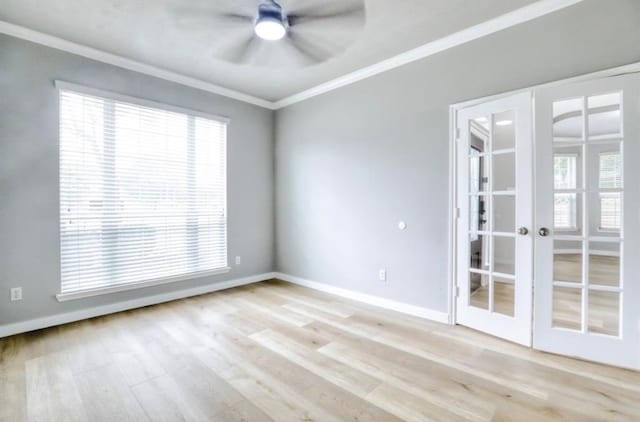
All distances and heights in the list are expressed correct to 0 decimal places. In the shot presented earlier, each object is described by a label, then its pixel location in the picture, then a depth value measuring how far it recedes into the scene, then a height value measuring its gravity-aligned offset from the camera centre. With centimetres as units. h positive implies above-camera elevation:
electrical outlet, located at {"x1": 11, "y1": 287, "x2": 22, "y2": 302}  272 -78
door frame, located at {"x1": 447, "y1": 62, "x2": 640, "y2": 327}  288 -2
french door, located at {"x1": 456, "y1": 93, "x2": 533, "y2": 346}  248 -9
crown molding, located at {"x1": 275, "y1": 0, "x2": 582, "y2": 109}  235 +159
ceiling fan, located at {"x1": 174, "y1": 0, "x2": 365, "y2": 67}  228 +159
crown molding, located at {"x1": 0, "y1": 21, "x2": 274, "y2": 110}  271 +161
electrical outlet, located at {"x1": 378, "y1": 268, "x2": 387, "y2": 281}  344 -77
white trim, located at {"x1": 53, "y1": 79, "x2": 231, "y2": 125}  295 +122
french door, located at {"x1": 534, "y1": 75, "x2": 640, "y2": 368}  209 -7
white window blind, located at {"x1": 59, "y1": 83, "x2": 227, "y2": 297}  302 +18
